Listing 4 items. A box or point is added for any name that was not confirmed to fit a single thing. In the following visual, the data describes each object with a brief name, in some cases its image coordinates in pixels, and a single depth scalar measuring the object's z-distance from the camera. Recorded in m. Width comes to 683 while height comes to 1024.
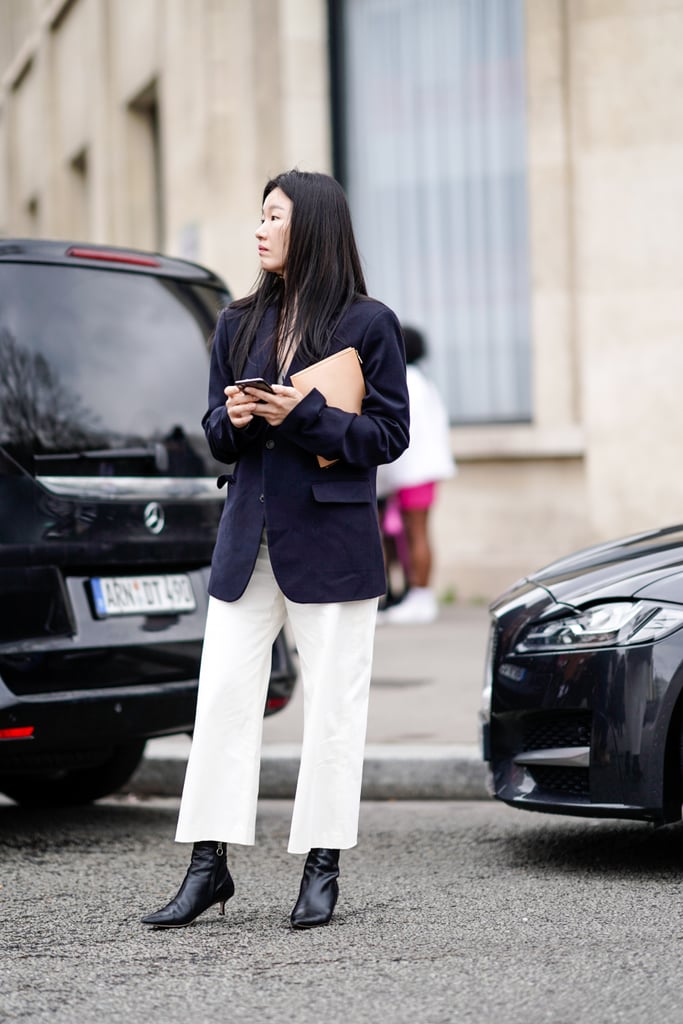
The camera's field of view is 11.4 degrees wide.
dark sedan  9.12
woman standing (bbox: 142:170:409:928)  8.39
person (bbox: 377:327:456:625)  21.03
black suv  10.32
